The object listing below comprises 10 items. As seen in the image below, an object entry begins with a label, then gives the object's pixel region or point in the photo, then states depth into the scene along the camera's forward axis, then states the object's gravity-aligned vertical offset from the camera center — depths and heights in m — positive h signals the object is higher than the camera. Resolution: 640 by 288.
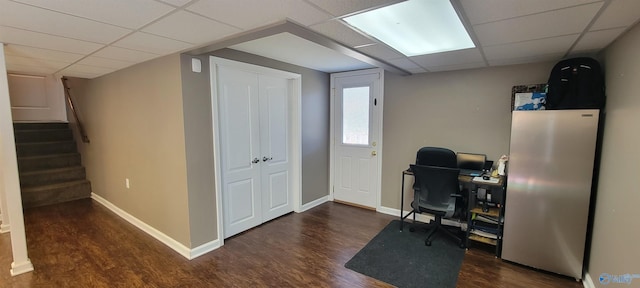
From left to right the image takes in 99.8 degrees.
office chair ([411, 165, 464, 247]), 2.97 -0.79
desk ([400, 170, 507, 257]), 2.76 -0.91
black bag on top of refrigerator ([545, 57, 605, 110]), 2.31 +0.33
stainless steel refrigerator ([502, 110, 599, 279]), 2.32 -0.60
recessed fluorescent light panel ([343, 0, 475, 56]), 1.78 +0.74
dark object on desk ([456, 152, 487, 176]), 3.26 -0.50
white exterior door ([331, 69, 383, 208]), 4.10 -0.20
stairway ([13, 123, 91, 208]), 4.45 -0.75
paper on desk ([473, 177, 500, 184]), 2.75 -0.59
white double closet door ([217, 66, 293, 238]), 3.14 -0.31
